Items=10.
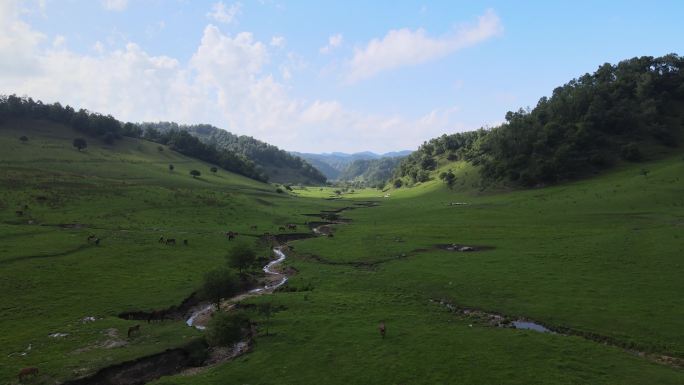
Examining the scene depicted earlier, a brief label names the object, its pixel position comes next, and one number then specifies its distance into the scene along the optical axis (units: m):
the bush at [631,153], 117.94
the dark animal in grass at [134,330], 34.06
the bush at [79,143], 143.50
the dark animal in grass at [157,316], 38.88
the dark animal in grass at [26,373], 26.05
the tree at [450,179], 154.65
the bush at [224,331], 31.09
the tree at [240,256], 50.00
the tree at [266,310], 36.22
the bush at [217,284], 39.62
